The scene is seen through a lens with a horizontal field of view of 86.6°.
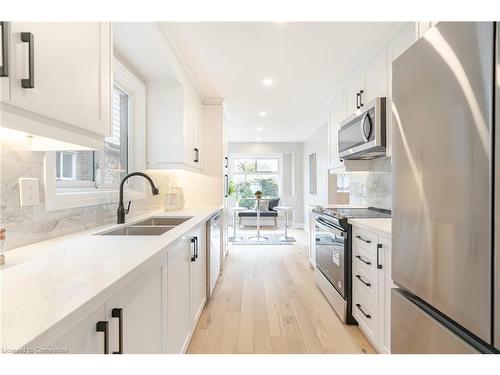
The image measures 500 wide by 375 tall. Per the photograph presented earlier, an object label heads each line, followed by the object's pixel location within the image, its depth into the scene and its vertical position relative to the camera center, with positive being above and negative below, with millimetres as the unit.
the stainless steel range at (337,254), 2186 -627
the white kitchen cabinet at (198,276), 1961 -749
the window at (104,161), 1604 +170
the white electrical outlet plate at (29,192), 1143 -30
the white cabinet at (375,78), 2270 +991
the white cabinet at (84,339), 588 -368
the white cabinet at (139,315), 799 -465
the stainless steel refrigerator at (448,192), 712 -16
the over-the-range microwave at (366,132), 2164 +489
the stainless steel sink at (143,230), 1839 -320
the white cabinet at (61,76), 748 +375
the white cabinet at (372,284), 1646 -674
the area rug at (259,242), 5348 -1142
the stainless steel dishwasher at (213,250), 2580 -697
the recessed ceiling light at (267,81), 3150 +1273
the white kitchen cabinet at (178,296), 1368 -636
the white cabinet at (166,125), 2629 +605
